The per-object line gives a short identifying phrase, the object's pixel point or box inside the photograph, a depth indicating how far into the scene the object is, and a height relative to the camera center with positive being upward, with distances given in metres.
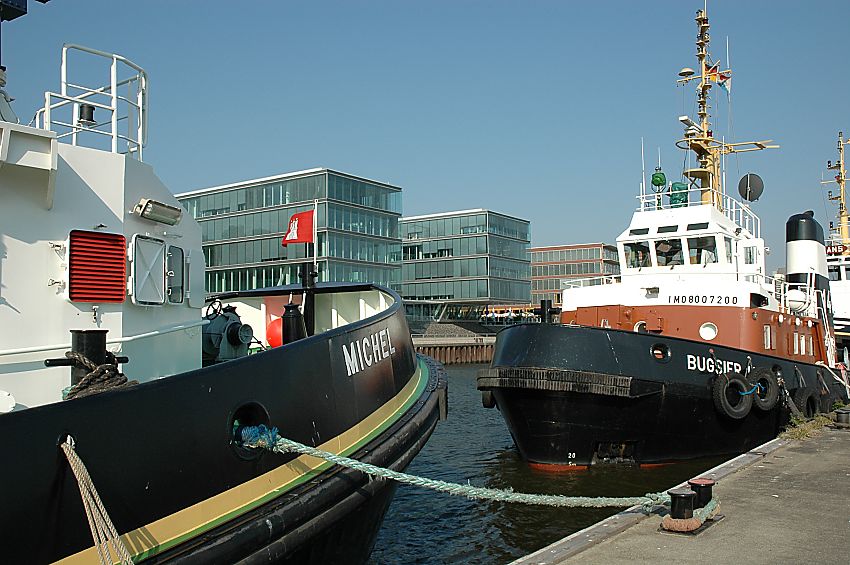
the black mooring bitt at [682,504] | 5.86 -1.64
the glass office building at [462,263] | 69.00 +3.22
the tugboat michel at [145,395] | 3.23 -0.56
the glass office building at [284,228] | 49.09 +4.83
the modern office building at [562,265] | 89.19 +3.86
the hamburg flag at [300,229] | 8.39 +0.78
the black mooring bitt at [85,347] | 4.12 -0.28
